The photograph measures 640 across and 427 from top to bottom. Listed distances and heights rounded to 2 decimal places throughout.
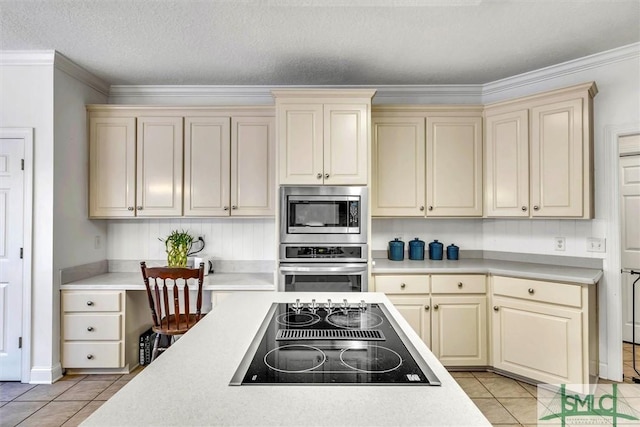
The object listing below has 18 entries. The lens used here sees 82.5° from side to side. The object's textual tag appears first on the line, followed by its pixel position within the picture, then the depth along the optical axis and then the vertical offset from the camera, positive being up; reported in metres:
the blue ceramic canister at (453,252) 3.44 -0.30
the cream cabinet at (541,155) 2.75 +0.52
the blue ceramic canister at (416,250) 3.39 -0.28
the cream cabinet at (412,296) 2.98 -0.62
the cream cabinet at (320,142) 2.95 +0.63
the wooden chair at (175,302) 2.37 -0.55
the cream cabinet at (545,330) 2.54 -0.81
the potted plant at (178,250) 3.10 -0.26
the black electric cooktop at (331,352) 0.94 -0.40
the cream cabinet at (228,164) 3.25 +0.50
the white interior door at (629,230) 3.81 -0.10
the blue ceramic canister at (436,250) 3.40 -0.28
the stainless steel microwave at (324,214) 2.94 +0.05
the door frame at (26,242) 2.85 -0.17
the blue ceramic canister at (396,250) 3.38 -0.28
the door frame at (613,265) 2.79 -0.35
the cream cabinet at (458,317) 2.99 -0.79
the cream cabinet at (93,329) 2.93 -0.88
